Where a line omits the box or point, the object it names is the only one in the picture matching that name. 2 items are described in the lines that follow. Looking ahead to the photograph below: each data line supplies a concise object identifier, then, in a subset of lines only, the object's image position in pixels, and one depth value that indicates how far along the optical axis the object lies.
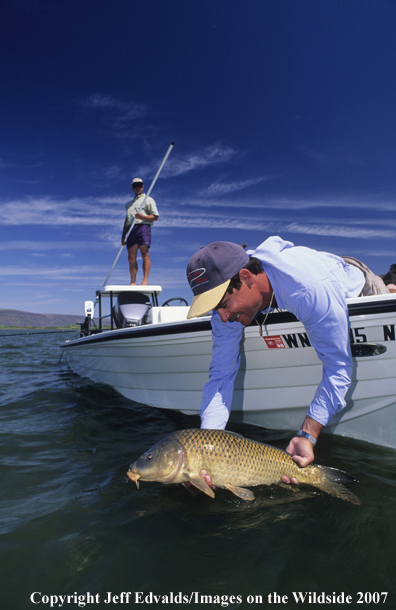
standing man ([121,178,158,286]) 6.90
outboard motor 6.20
